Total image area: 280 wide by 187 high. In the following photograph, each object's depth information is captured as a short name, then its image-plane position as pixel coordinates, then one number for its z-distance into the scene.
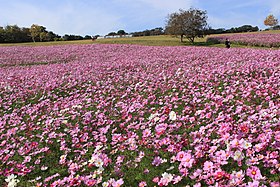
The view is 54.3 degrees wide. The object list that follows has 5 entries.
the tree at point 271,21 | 96.12
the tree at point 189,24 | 43.09
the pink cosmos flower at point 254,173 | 2.79
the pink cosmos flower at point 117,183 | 3.19
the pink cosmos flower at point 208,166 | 3.11
